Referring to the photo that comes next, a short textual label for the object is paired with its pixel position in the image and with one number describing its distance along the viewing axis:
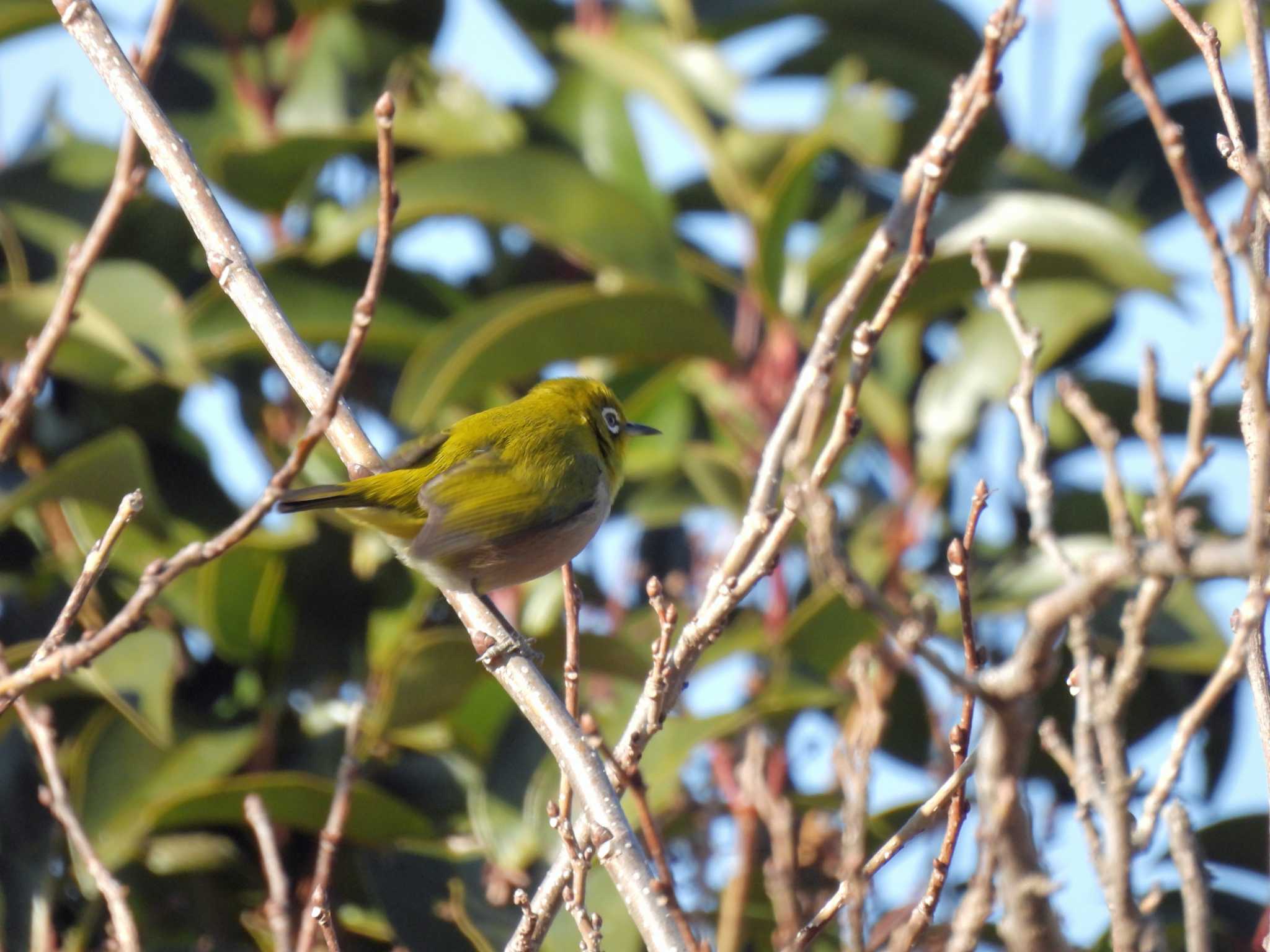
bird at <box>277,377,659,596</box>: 7.18
